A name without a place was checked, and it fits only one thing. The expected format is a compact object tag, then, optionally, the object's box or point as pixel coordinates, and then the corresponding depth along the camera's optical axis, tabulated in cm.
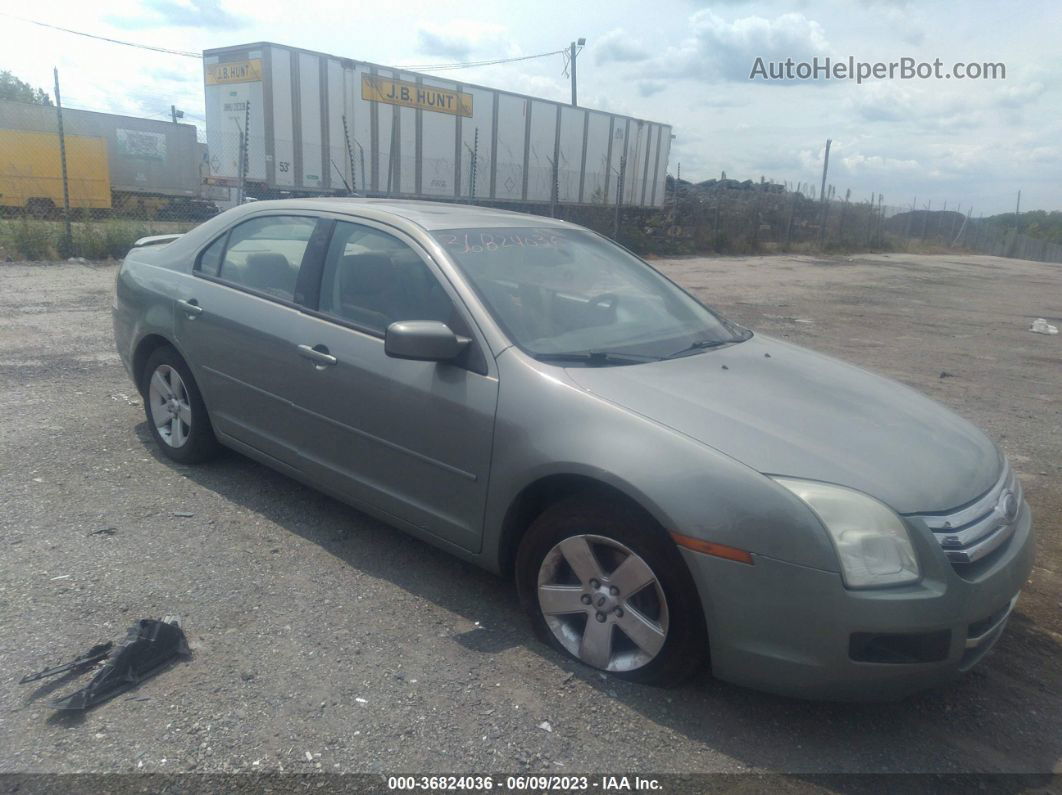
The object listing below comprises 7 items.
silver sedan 264
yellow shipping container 2408
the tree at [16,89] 5626
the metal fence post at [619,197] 2127
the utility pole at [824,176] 3575
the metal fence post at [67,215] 1350
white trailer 1638
